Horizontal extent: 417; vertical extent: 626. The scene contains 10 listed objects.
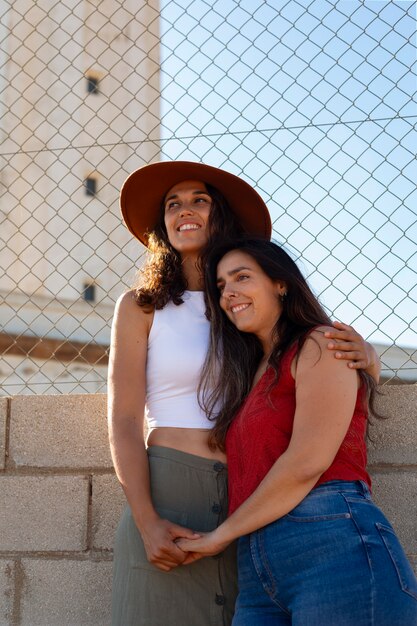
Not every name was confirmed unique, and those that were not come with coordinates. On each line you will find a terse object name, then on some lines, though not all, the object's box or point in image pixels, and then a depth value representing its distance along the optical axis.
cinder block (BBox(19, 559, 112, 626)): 3.43
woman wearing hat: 2.68
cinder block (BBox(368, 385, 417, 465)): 3.38
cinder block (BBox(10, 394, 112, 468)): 3.57
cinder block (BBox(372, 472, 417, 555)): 3.32
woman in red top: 2.14
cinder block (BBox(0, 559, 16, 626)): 3.47
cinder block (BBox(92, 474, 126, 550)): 3.49
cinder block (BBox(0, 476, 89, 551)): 3.50
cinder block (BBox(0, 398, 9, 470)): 3.61
